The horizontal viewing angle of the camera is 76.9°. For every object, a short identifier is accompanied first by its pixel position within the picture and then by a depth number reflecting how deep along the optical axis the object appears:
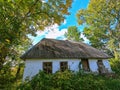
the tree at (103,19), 14.26
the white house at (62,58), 8.39
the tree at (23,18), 6.56
